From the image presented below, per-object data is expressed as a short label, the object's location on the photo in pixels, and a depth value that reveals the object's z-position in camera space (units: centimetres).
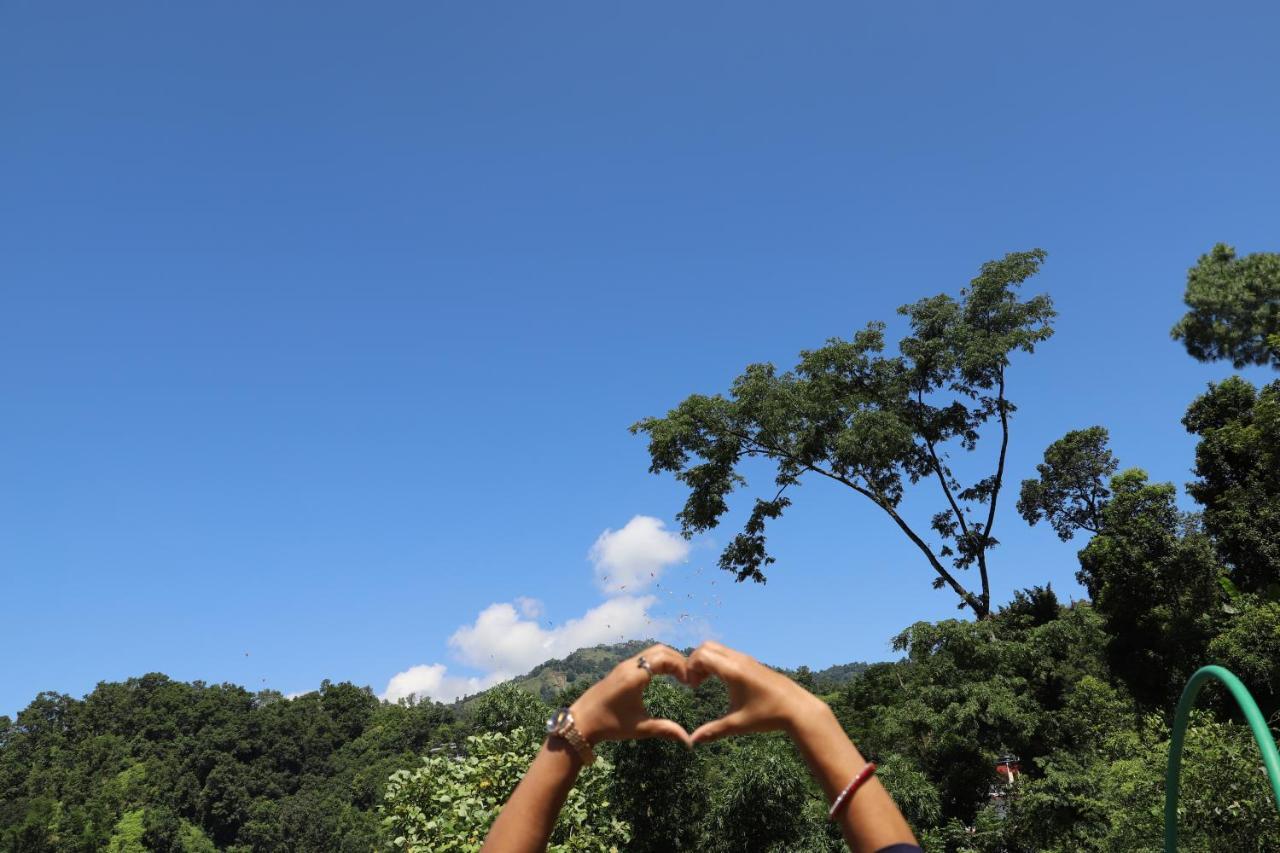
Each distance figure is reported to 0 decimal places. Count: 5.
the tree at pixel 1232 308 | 3186
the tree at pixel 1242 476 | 2622
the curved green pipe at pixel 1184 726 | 458
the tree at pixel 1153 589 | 2723
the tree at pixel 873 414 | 2303
